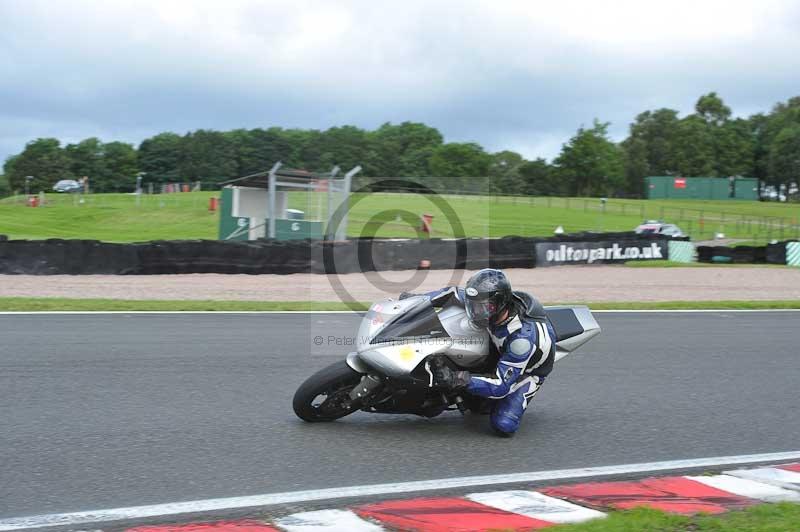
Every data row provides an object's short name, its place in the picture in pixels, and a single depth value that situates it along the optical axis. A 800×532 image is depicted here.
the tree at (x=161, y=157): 97.38
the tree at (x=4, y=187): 88.72
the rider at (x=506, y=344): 5.62
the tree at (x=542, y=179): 97.75
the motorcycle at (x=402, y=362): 5.56
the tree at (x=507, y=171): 90.39
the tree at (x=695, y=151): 108.50
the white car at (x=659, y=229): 41.69
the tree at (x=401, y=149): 84.88
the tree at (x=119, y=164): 99.94
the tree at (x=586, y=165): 98.50
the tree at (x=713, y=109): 121.75
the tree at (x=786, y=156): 104.00
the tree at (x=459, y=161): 76.44
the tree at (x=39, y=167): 90.06
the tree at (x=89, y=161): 96.98
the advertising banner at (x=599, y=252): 23.62
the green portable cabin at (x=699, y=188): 81.44
